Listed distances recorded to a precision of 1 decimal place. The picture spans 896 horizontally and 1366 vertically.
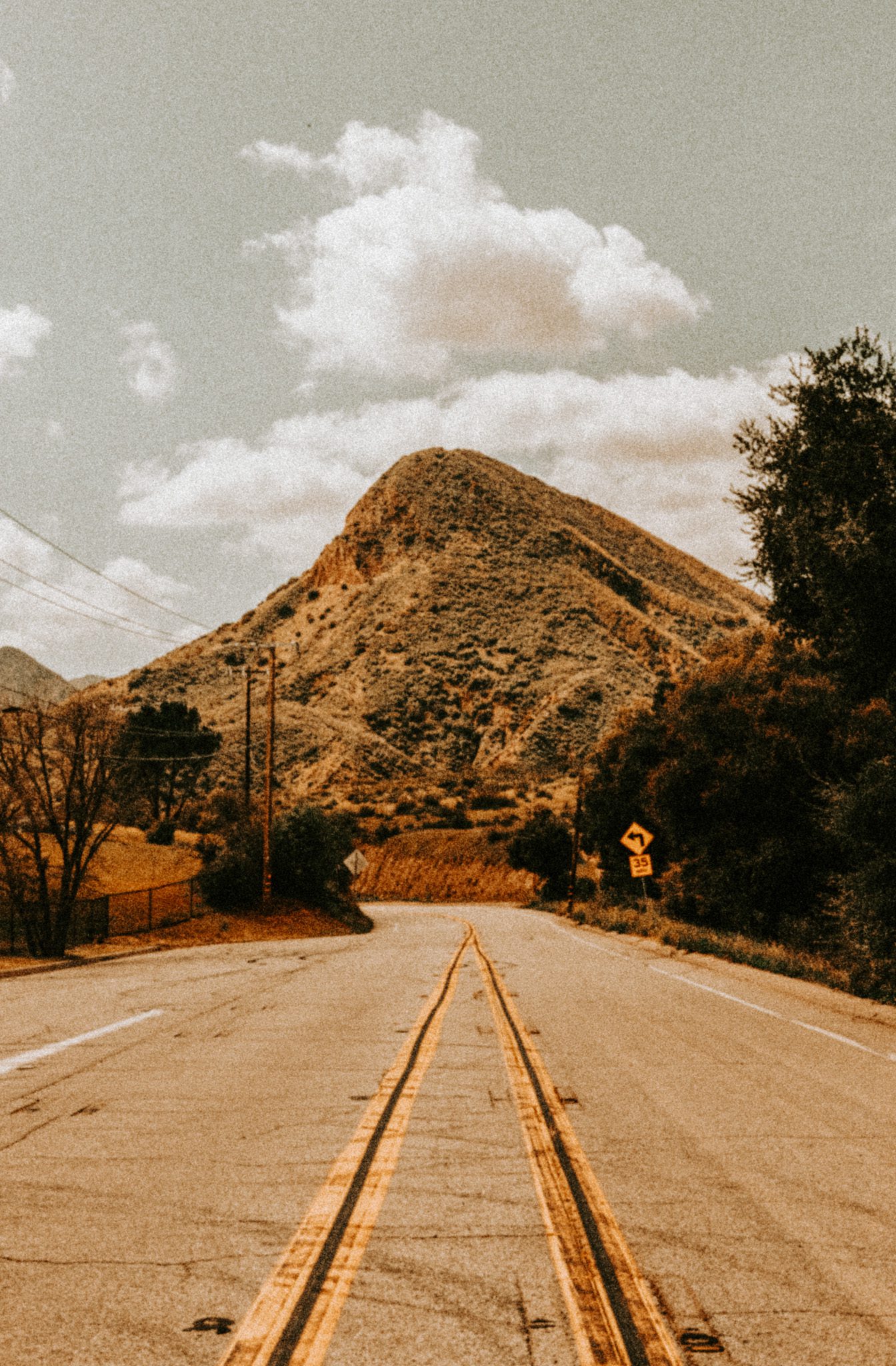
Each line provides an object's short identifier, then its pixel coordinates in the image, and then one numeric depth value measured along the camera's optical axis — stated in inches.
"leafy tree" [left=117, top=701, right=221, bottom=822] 2667.3
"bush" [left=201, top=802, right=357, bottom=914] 1512.1
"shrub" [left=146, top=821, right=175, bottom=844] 2114.9
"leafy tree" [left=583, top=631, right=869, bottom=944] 1114.1
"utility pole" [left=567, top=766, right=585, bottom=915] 2091.5
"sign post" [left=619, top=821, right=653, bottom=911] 1353.3
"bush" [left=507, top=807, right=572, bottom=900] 2682.1
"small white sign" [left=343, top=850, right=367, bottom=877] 1689.2
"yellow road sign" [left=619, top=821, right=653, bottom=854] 1352.1
